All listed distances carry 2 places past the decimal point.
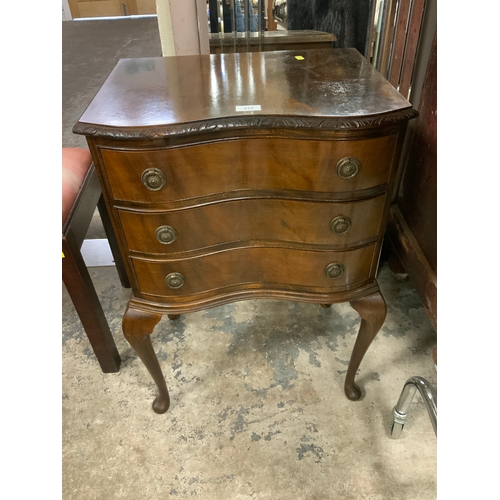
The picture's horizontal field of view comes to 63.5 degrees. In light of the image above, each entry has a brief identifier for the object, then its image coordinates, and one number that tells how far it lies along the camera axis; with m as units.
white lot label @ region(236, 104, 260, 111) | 0.82
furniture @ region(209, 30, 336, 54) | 1.48
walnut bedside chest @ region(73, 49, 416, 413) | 0.81
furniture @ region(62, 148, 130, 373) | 1.17
